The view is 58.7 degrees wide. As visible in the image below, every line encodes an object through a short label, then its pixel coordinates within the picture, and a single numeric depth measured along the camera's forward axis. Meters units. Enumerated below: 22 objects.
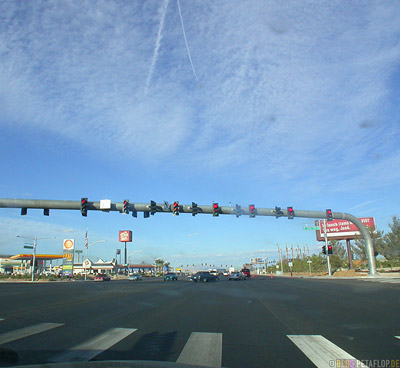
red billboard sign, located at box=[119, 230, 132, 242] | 120.81
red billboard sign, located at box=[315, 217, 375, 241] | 68.69
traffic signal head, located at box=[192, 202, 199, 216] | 30.81
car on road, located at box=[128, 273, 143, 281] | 62.29
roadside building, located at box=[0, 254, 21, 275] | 115.62
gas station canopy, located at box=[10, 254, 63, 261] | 105.32
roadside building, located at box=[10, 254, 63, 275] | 106.00
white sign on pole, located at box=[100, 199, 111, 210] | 29.05
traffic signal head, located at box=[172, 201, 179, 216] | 30.26
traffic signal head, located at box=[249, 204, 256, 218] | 31.83
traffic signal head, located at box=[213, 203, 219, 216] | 31.22
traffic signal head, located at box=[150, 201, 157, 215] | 29.73
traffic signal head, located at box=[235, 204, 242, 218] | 31.89
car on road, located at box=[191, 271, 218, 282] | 48.04
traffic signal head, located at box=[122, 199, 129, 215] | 29.20
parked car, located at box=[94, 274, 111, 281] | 67.04
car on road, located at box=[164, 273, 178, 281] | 59.73
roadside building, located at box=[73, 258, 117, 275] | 136.75
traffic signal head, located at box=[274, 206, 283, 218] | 32.72
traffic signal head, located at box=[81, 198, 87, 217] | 28.58
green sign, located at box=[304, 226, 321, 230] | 40.01
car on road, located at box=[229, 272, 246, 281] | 51.62
